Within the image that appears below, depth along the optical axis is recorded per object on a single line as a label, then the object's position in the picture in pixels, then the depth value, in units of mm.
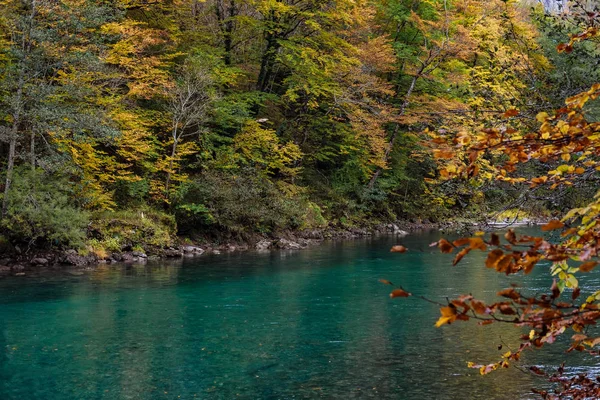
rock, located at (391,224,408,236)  29012
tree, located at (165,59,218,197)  22766
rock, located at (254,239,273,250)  23359
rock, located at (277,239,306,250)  23469
